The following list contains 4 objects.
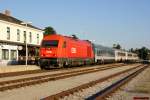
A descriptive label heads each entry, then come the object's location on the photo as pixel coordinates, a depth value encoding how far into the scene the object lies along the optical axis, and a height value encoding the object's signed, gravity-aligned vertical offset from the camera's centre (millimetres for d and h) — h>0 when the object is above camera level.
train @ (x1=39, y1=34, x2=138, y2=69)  25925 +691
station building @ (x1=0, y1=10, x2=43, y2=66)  32978 +2522
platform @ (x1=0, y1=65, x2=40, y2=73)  22952 -994
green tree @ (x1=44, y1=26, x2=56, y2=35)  91494 +9914
